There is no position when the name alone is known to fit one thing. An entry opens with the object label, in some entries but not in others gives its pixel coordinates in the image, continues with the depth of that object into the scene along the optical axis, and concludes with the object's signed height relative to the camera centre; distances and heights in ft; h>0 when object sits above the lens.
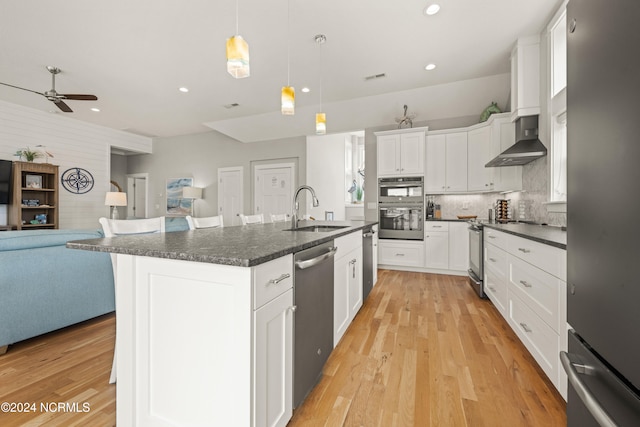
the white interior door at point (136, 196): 25.66 +1.59
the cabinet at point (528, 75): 9.78 +5.07
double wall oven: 14.44 +0.27
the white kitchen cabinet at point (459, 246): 13.47 -1.68
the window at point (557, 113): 8.68 +3.29
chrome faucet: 7.00 +0.03
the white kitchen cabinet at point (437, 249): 13.84 -1.90
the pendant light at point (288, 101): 7.06 +2.98
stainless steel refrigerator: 1.54 +0.01
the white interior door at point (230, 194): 21.71 +1.52
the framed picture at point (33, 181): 16.39 +1.94
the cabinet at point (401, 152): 14.46 +3.37
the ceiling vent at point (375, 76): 12.50 +6.41
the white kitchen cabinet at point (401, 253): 14.33 -2.18
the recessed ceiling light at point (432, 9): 8.21 +6.32
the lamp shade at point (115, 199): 19.31 +0.98
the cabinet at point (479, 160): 13.20 +2.66
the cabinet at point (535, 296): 4.53 -1.77
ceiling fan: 11.59 +5.07
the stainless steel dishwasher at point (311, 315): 4.08 -1.76
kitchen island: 3.09 -1.51
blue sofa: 5.95 -1.72
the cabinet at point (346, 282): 6.05 -1.78
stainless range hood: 9.42 +2.44
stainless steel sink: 8.28 -0.46
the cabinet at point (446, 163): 13.93 +2.64
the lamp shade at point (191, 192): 21.93 +1.67
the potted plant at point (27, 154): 15.81 +3.46
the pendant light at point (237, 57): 5.13 +3.01
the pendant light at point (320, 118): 9.00 +3.18
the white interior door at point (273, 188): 20.15 +1.88
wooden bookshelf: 15.47 +1.05
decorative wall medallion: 18.56 +2.28
